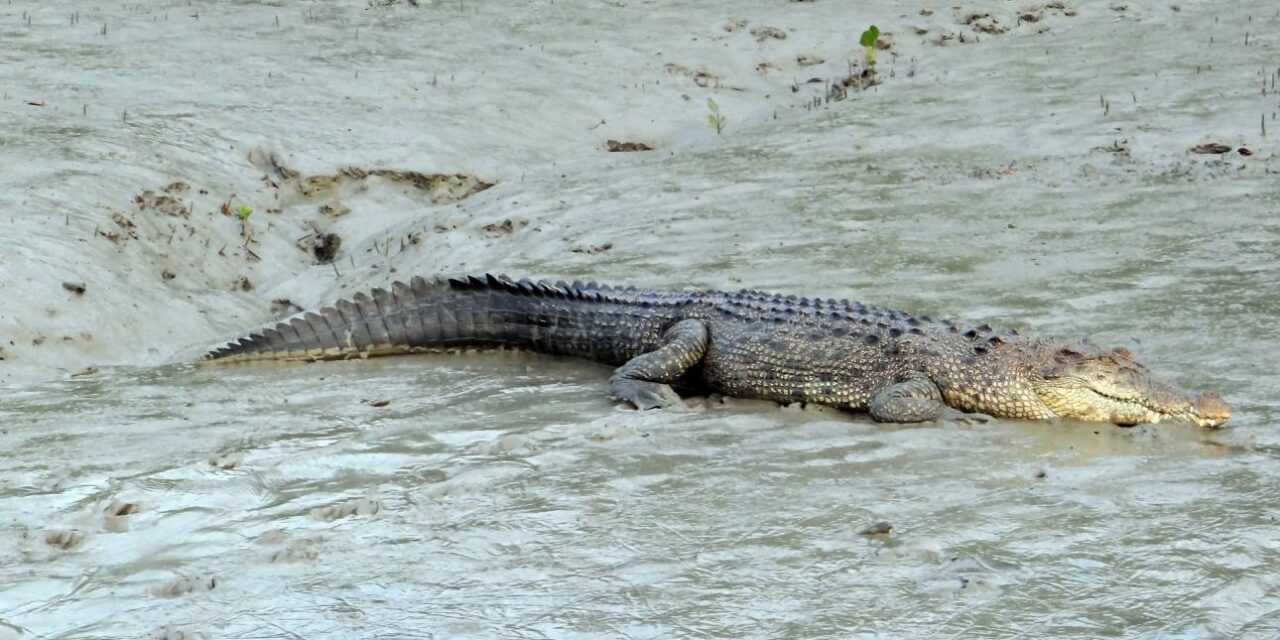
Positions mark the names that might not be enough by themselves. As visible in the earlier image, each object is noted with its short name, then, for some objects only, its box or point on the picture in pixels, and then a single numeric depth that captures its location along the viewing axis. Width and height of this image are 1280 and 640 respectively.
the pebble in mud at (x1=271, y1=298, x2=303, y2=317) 17.81
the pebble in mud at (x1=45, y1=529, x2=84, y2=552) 9.19
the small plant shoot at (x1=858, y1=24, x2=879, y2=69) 26.42
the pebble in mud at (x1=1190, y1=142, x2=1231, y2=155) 19.87
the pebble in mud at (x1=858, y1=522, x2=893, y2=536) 8.96
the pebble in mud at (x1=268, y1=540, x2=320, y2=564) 8.79
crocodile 11.95
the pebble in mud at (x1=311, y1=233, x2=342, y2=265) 19.61
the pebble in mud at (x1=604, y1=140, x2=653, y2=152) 23.53
